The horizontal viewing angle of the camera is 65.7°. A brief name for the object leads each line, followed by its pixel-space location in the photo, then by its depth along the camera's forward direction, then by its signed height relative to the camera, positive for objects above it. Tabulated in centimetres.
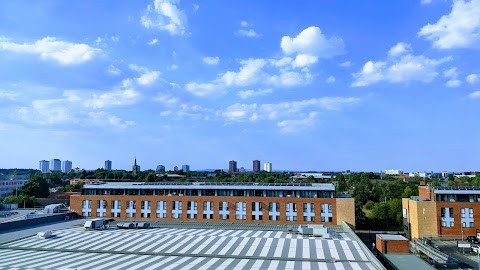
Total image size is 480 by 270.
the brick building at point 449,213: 6744 -970
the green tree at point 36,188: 13238 -902
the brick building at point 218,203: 6581 -749
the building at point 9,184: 16612 -960
